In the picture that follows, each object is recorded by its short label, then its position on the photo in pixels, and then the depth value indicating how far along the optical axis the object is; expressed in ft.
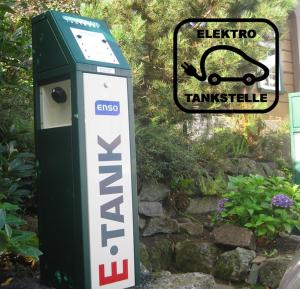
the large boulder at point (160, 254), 13.53
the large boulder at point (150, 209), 15.06
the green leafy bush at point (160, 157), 15.03
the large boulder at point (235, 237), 13.69
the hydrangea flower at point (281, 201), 13.93
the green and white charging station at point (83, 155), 8.13
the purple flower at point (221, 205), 14.75
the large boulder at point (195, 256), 13.61
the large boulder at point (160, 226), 14.69
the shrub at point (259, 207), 13.73
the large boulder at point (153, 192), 15.44
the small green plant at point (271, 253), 13.34
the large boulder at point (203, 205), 16.60
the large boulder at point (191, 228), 15.06
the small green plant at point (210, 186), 16.49
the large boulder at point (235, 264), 12.98
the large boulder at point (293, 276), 5.36
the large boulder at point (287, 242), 14.16
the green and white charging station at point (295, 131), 18.51
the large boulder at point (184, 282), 8.85
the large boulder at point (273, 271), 12.42
